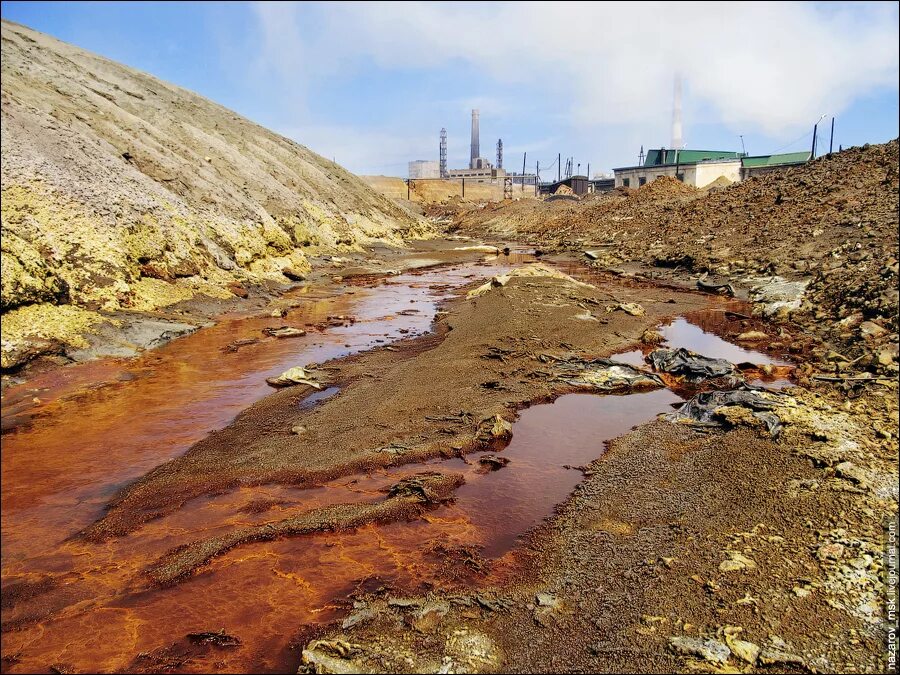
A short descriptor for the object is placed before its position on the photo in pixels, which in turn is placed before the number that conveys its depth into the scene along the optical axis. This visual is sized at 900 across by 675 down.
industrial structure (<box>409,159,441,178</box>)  127.31
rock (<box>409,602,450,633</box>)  3.83
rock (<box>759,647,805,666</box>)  3.32
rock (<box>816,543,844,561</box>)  4.23
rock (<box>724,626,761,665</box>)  3.38
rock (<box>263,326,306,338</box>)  12.98
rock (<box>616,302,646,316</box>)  15.16
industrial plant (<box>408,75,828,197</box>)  52.06
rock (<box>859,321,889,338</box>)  10.49
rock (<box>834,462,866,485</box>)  5.19
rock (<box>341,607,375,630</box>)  3.90
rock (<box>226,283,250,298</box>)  16.61
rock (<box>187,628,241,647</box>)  3.81
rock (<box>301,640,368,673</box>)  3.42
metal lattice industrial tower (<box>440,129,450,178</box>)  133.25
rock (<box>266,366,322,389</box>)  9.38
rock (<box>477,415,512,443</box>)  7.26
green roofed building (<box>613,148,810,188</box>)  51.97
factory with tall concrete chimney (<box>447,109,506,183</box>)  108.56
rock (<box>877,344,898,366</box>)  8.67
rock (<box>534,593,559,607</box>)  4.05
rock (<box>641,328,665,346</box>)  12.56
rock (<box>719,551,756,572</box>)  4.21
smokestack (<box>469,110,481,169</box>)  130.62
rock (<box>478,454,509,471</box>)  6.59
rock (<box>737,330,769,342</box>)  12.78
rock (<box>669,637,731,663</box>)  3.41
